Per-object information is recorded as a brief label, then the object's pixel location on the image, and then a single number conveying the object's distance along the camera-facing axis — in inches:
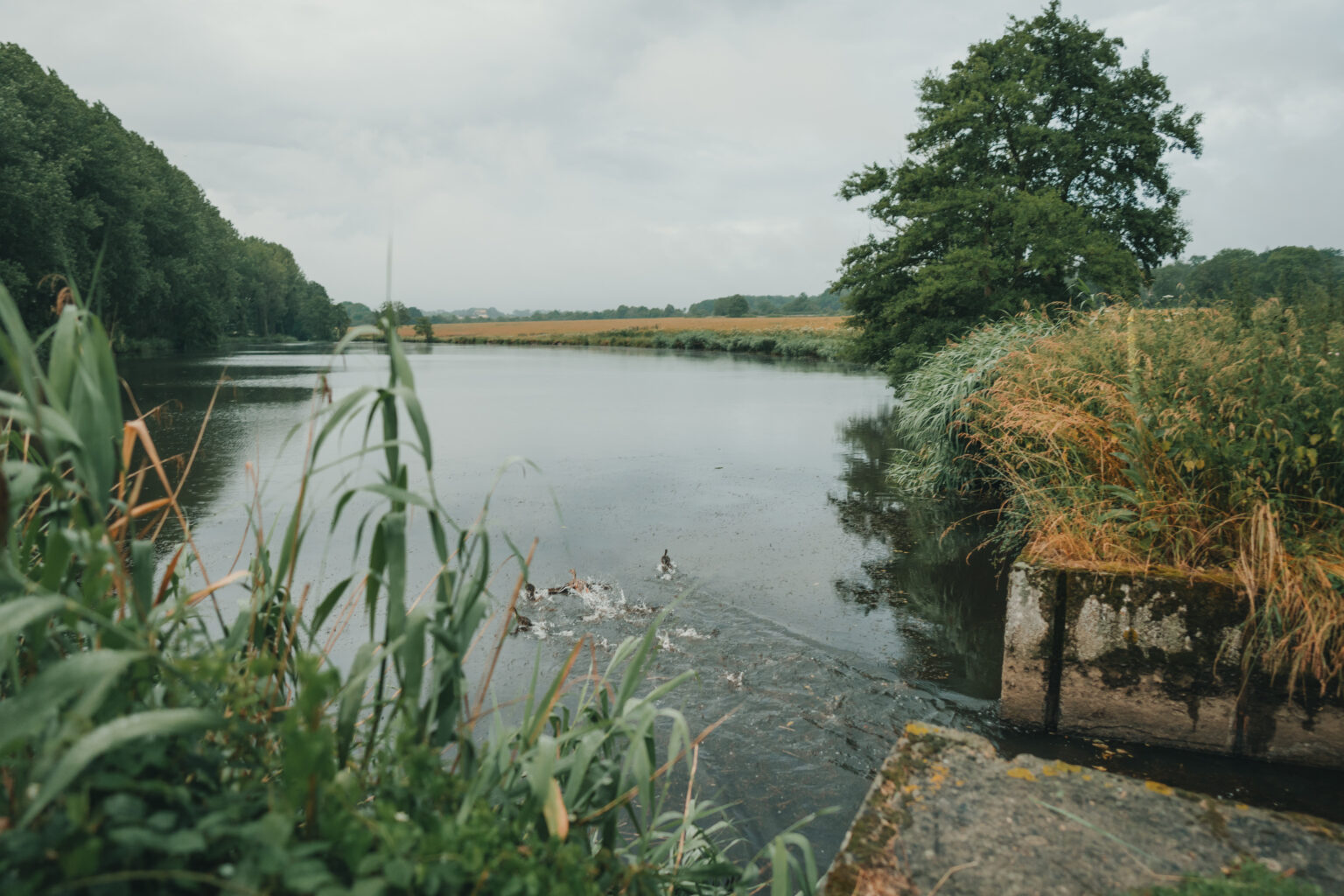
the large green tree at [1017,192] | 642.8
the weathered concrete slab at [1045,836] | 78.4
